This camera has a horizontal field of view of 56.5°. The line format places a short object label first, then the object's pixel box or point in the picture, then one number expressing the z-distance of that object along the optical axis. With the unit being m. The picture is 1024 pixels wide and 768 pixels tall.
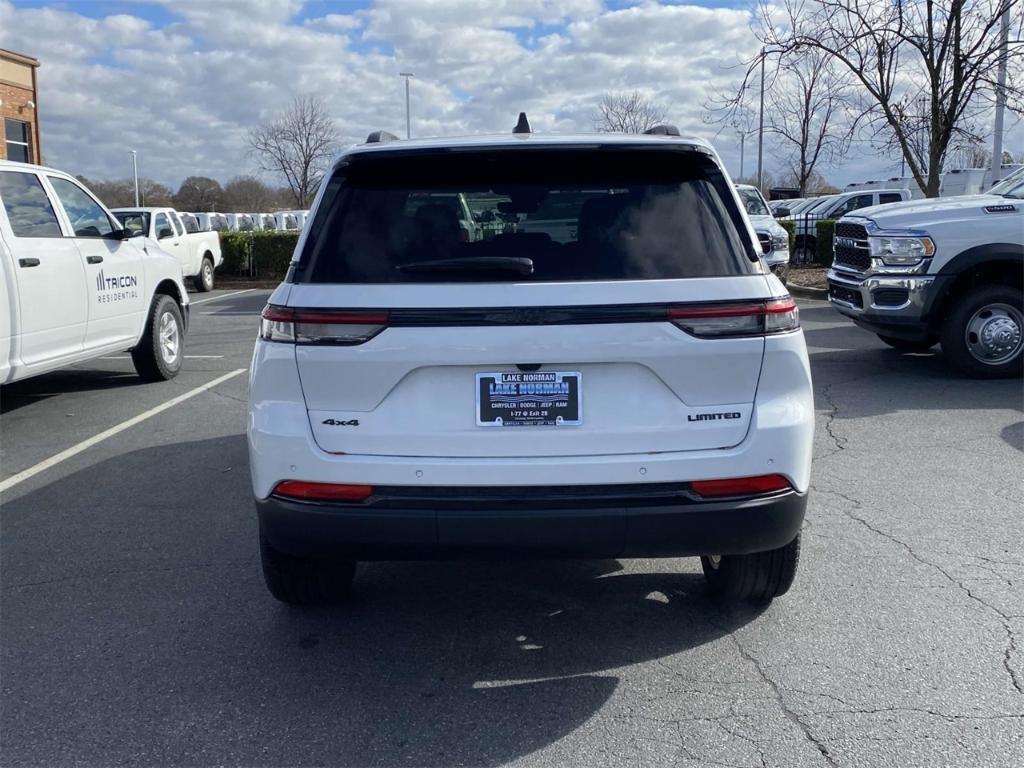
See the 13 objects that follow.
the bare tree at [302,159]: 39.50
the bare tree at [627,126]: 33.44
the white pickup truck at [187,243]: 19.50
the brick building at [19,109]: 28.31
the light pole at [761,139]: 24.20
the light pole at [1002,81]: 15.34
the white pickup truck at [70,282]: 6.96
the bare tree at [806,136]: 27.06
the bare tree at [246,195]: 72.25
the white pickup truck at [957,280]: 8.41
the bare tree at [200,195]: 72.50
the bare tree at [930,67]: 15.86
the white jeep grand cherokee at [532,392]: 3.04
